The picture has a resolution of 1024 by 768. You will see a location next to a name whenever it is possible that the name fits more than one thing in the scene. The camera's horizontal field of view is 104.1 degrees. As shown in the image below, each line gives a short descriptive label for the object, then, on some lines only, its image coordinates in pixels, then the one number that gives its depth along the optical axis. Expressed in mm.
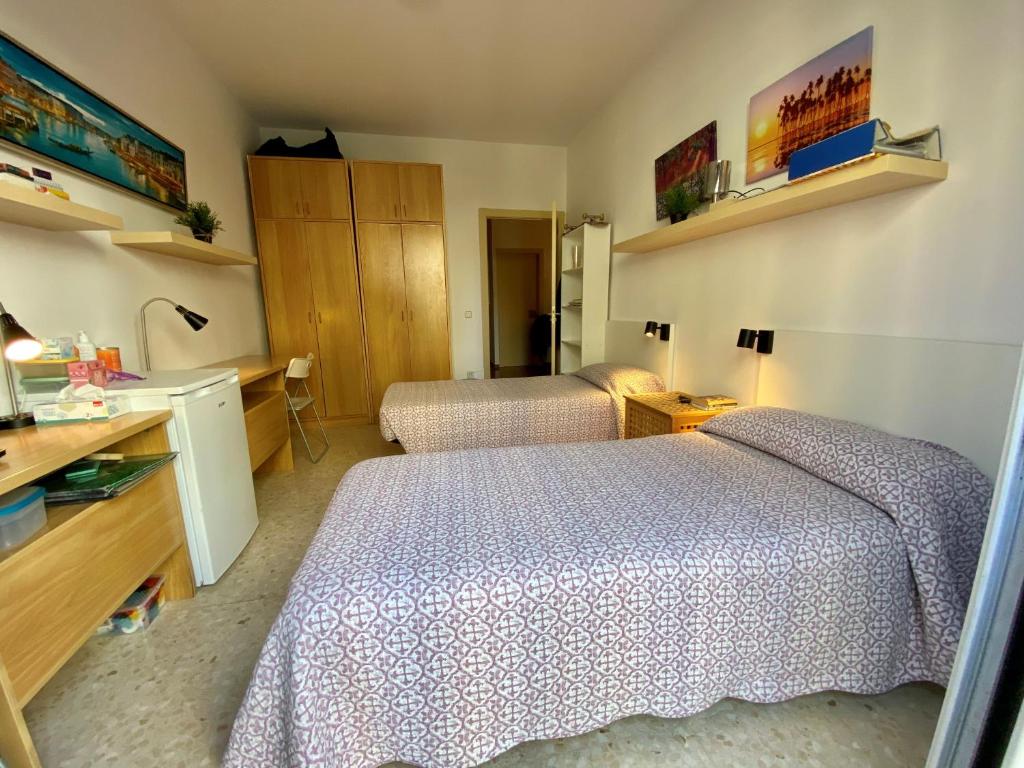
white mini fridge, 1585
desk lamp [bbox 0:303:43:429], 1268
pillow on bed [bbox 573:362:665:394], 2656
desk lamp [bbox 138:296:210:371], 1945
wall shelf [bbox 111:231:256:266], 1911
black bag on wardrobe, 3521
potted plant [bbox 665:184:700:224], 2232
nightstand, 2039
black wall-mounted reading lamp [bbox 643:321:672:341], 2627
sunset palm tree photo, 1452
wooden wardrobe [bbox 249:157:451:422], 3570
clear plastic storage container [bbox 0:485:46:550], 977
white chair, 2890
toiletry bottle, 1534
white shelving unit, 3420
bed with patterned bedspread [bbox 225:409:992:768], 864
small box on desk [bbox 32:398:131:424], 1325
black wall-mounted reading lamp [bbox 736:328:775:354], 1844
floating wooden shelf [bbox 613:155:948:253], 1201
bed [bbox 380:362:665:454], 2475
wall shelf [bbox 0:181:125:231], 1195
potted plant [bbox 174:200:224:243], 2404
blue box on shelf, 1220
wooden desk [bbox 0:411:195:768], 930
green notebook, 1208
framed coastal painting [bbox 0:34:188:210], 1454
